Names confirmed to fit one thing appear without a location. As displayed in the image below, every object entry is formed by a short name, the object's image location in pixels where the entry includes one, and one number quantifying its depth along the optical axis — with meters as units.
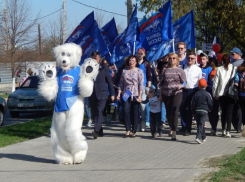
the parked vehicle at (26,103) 16.62
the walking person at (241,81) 10.22
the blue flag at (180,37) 11.83
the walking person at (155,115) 10.43
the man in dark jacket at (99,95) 10.27
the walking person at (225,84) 10.28
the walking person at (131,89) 10.41
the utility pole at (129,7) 16.25
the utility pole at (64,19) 30.98
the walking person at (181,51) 10.73
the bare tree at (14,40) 29.48
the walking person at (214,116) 10.55
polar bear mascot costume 7.62
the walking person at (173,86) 9.77
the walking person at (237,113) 10.95
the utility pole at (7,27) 28.56
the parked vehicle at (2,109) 14.23
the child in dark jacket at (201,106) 9.54
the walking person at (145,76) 11.35
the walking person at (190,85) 10.57
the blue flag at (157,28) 11.70
